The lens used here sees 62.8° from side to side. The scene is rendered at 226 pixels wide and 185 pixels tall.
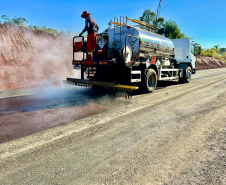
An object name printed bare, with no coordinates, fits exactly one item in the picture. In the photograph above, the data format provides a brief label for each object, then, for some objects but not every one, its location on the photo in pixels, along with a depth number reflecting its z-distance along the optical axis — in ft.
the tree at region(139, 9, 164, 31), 111.24
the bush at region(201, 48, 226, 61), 172.86
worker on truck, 24.75
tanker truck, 23.81
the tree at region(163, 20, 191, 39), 128.66
